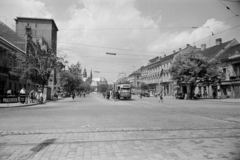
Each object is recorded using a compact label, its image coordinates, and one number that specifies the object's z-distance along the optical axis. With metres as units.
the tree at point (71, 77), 63.66
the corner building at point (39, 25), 81.06
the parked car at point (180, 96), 46.31
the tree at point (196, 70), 40.12
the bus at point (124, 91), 38.88
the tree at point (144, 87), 82.62
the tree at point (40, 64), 32.25
